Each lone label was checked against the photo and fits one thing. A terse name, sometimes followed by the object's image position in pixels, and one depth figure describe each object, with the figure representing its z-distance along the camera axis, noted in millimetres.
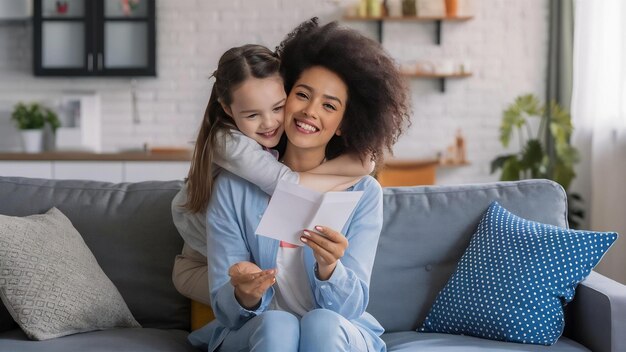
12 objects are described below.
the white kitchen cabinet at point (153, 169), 5438
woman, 2340
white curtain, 5309
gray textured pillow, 2561
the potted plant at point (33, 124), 6191
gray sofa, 2840
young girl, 2438
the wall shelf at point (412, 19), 6555
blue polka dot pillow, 2662
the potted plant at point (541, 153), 5852
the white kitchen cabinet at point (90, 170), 5461
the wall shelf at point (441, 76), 6574
